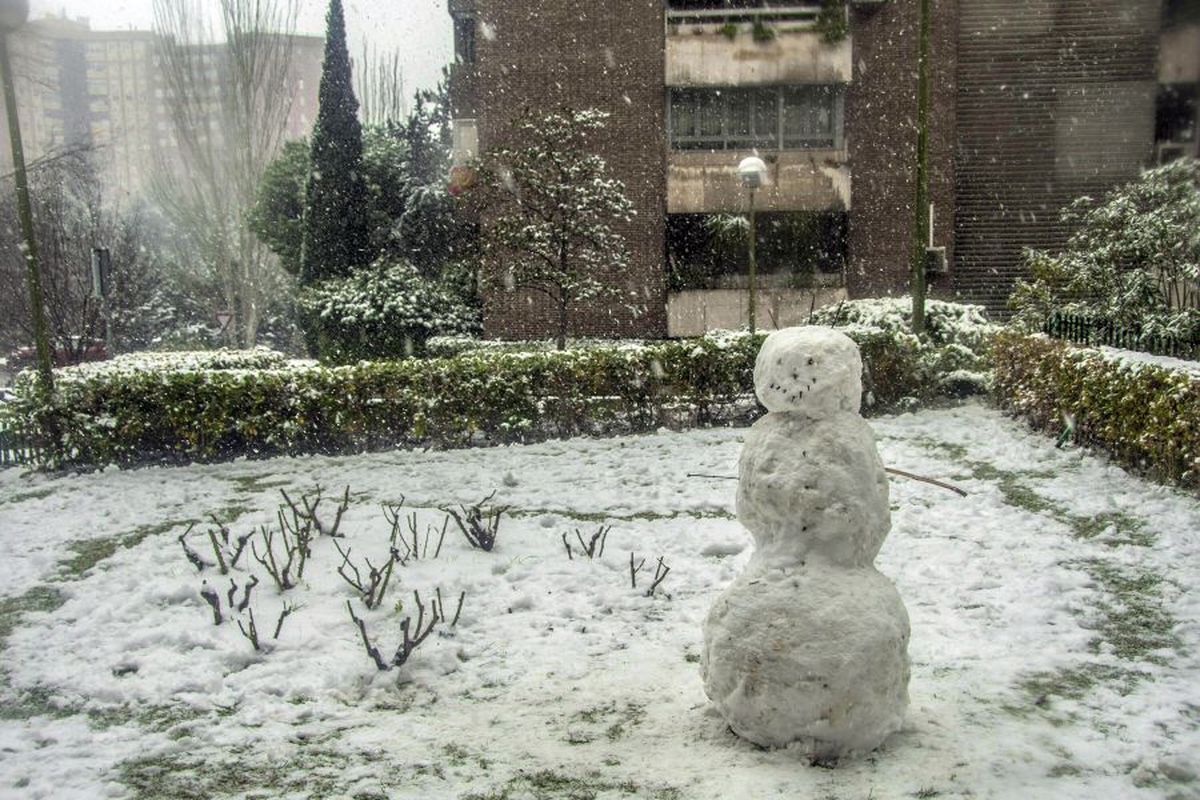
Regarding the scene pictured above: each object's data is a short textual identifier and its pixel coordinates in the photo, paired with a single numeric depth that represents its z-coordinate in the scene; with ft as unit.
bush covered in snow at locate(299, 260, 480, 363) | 68.74
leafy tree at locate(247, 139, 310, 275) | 86.84
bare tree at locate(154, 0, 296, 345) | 93.56
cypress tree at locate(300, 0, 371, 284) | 76.95
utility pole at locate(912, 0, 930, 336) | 46.44
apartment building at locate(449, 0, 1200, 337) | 67.82
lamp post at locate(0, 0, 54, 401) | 39.52
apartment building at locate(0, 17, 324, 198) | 220.84
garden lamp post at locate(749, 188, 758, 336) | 50.66
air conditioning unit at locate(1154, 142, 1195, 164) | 64.97
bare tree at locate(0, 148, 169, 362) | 69.92
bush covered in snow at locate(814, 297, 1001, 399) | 44.60
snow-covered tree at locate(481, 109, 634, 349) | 57.72
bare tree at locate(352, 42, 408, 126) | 129.08
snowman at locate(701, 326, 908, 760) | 12.69
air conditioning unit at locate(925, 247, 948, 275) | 66.85
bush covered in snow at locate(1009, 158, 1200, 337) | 38.70
